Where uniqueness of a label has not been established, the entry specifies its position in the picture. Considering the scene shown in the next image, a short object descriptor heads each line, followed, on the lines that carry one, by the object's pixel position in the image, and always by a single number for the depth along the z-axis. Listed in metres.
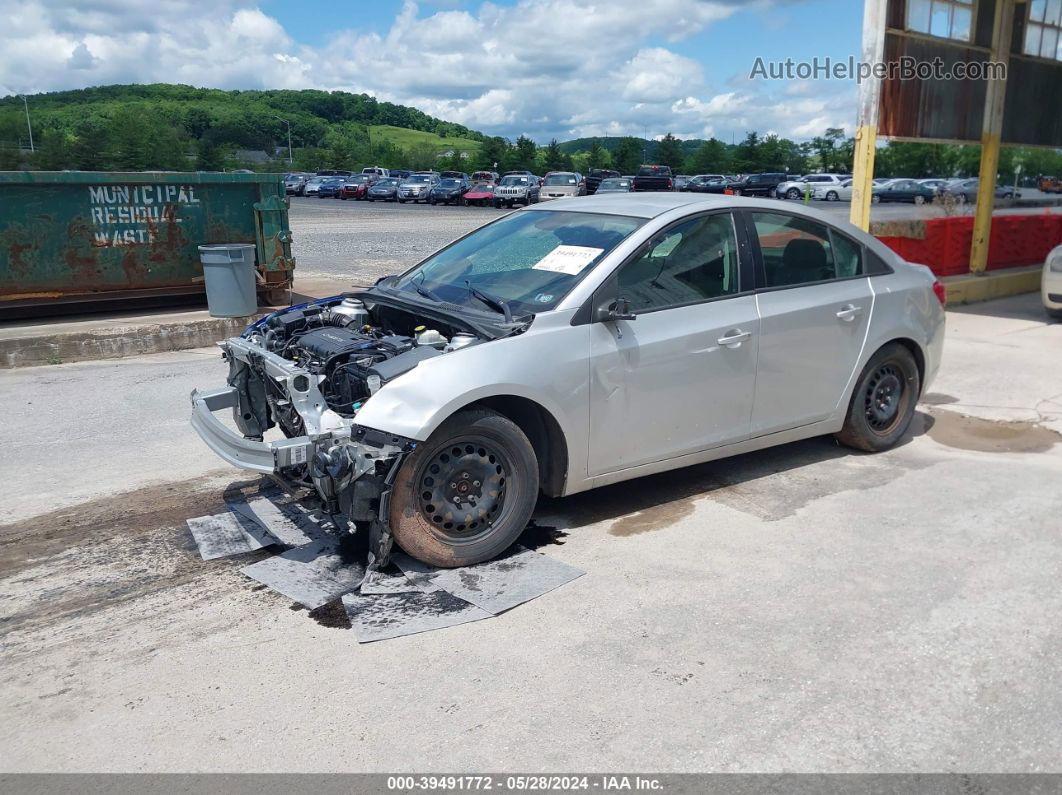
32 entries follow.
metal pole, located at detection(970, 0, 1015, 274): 13.58
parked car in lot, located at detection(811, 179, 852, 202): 53.31
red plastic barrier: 13.97
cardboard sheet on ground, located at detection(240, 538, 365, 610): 4.15
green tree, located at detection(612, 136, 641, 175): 81.19
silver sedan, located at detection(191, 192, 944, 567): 4.19
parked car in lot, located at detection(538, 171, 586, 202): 43.06
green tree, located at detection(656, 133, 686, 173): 82.38
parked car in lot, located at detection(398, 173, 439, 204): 52.22
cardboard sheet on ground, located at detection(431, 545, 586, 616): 4.11
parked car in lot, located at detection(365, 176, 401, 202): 54.31
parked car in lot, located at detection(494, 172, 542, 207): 45.81
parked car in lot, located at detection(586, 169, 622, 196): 46.62
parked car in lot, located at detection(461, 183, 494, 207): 48.00
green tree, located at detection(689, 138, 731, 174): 77.44
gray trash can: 10.55
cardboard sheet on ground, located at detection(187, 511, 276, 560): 4.63
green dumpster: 10.24
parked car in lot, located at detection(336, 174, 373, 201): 56.47
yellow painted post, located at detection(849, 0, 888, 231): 11.37
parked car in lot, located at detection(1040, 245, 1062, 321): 11.24
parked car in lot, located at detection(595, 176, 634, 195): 42.84
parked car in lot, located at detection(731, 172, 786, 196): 54.84
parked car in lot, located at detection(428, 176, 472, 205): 50.03
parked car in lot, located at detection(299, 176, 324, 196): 59.78
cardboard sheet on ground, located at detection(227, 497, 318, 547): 4.78
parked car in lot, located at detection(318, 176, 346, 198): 58.76
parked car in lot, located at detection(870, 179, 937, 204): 43.66
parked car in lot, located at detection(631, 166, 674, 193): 46.15
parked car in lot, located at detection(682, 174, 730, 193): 54.09
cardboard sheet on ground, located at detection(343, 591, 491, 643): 3.83
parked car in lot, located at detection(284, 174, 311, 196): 60.53
